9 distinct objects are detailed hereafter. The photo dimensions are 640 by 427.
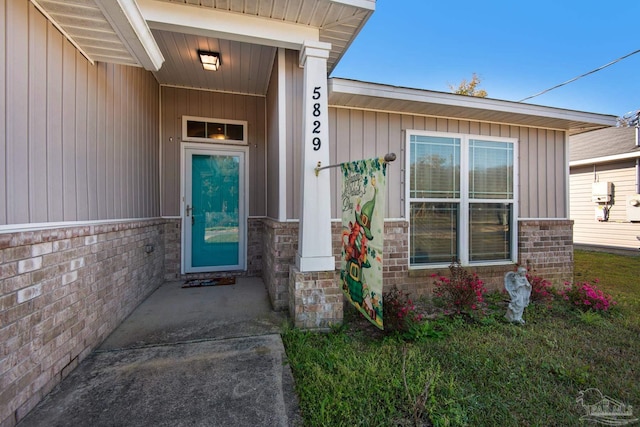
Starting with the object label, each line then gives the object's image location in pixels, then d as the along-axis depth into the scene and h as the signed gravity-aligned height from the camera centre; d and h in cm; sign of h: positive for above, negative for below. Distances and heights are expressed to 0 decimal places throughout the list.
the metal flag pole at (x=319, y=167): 273 +46
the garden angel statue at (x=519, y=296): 305 -94
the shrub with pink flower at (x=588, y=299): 340 -110
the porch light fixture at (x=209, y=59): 352 +203
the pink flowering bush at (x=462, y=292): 321 -95
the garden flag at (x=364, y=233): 195 -16
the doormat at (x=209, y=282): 415 -109
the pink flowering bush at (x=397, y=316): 272 -106
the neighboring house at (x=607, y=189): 790 +75
